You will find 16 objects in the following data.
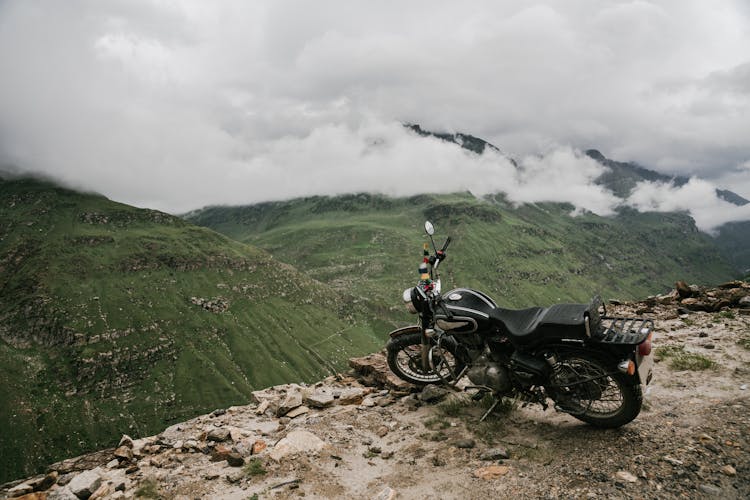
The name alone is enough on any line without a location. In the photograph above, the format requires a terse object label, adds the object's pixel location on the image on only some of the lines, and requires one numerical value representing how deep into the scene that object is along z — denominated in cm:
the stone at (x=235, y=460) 729
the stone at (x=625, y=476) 524
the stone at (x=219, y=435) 870
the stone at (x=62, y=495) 712
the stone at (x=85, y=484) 727
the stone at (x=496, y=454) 640
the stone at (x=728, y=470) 511
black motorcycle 619
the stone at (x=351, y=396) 994
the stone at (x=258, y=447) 770
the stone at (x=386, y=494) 572
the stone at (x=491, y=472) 594
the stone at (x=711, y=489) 485
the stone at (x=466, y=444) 685
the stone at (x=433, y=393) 875
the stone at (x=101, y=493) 712
